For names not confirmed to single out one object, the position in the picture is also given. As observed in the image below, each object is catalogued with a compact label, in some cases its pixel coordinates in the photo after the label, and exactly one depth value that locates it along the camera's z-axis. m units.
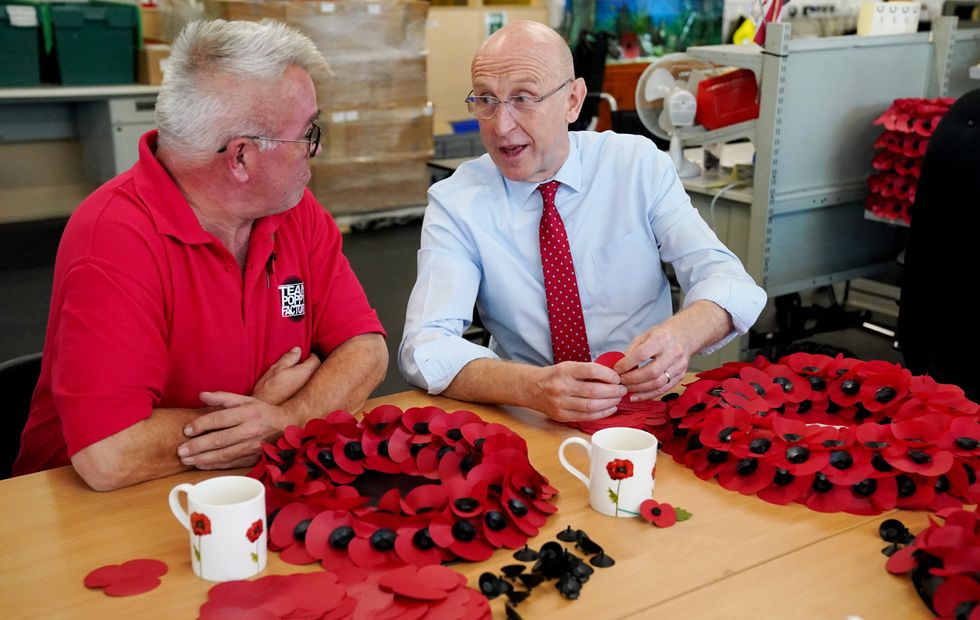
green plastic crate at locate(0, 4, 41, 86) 5.12
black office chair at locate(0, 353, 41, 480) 1.63
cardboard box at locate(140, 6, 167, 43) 5.96
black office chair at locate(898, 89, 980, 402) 2.31
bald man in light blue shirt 1.86
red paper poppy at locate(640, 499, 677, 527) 1.23
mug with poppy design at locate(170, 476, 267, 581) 1.06
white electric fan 3.26
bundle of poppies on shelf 3.05
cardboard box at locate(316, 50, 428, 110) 5.79
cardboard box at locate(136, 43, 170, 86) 5.36
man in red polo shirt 1.37
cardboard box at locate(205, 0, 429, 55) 5.46
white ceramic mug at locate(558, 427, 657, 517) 1.23
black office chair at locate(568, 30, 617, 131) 5.87
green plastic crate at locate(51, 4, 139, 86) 5.24
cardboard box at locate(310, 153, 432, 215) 5.97
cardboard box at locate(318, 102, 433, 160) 5.90
